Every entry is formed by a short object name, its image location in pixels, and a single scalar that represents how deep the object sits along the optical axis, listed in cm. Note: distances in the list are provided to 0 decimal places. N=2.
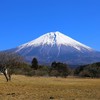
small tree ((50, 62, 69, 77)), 10725
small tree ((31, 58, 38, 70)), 11645
